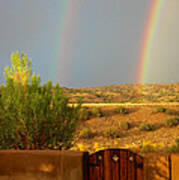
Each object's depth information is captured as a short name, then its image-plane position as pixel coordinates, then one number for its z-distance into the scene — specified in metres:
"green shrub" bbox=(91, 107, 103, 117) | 29.18
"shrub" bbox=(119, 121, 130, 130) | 25.53
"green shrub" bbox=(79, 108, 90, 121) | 28.38
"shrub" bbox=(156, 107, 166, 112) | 30.02
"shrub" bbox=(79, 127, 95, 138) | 23.09
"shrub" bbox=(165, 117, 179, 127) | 25.59
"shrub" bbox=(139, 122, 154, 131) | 24.82
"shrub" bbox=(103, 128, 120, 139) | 22.97
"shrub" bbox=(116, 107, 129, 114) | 29.94
